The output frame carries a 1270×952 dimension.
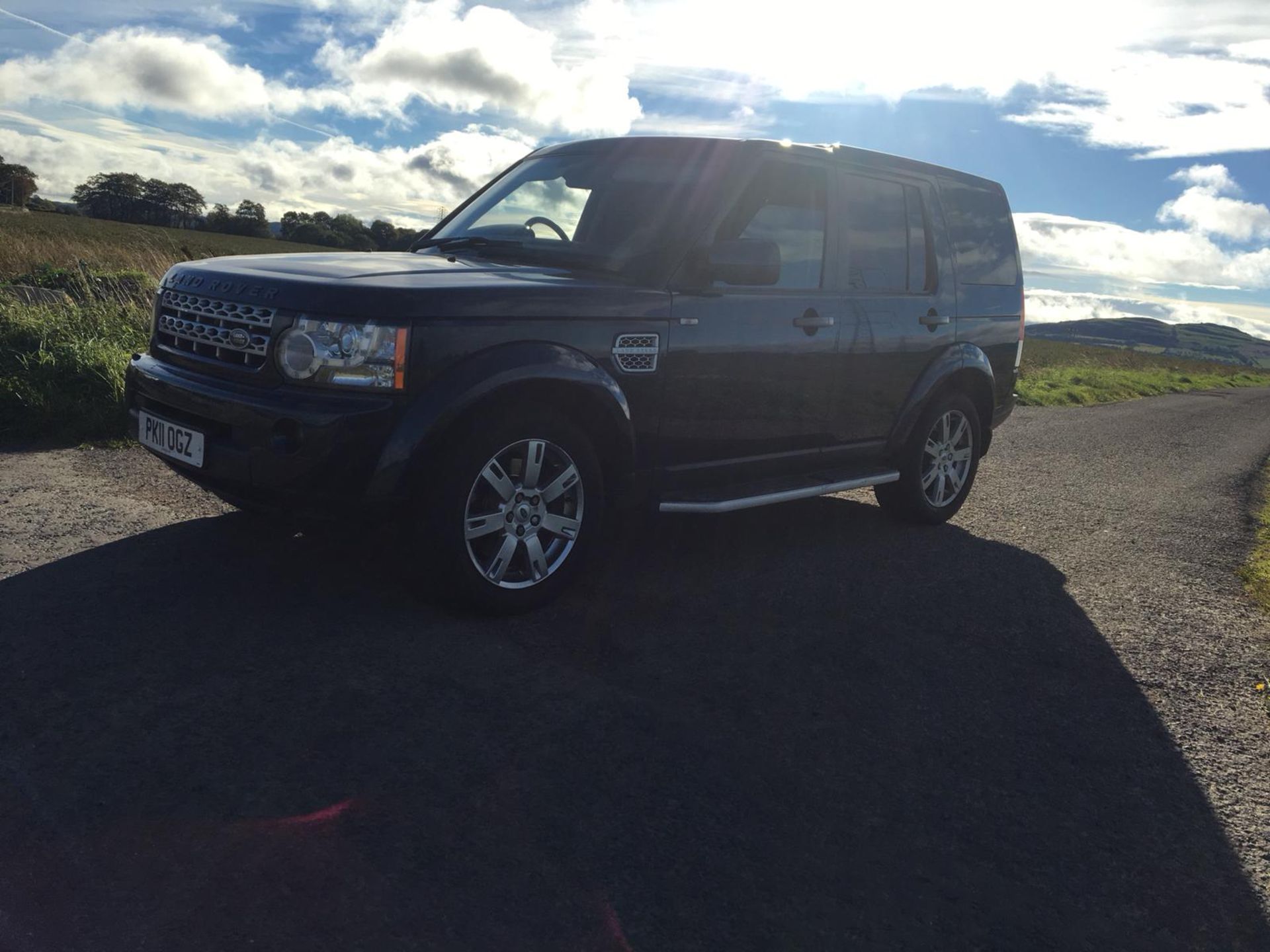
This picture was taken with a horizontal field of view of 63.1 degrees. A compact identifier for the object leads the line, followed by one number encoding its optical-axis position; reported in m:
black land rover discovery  3.61
